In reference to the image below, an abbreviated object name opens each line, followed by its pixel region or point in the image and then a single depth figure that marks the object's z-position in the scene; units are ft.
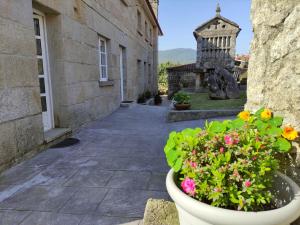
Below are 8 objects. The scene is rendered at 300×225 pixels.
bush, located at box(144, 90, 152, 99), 45.43
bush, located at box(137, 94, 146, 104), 38.99
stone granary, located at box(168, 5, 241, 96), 41.73
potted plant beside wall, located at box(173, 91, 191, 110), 22.62
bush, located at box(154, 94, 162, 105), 47.63
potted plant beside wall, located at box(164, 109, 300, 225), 3.96
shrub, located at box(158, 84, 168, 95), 76.09
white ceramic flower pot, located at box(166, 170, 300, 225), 3.77
